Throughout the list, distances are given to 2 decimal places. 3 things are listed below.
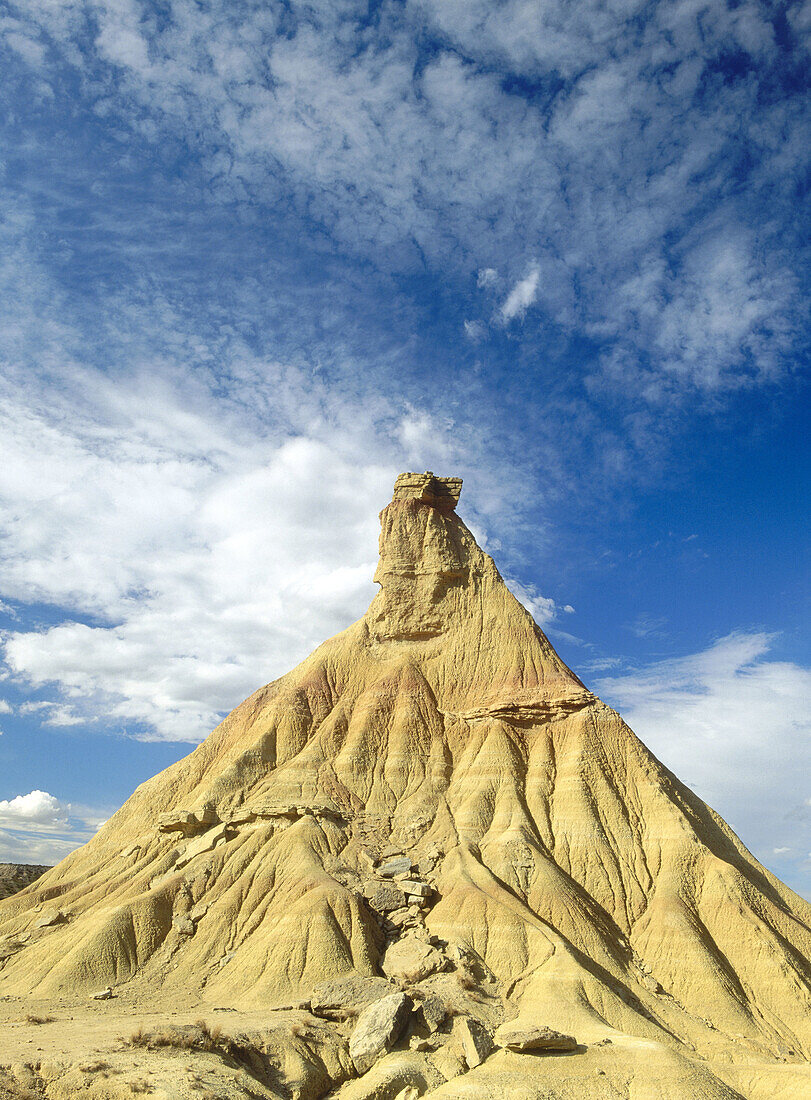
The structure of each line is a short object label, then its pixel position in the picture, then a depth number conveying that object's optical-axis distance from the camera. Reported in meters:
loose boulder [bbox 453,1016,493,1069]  29.17
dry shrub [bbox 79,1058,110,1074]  23.06
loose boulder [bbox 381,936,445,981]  37.39
